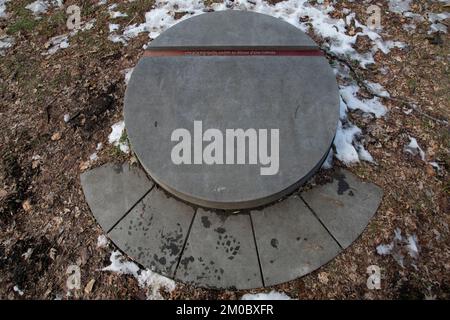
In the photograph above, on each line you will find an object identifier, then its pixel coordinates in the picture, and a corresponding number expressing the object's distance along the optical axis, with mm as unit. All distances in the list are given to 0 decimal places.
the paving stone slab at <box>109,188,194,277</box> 2721
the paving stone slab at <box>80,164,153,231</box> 2900
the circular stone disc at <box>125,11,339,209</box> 2773
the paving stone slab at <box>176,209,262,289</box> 2648
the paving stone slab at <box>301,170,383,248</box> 2816
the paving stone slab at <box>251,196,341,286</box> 2678
